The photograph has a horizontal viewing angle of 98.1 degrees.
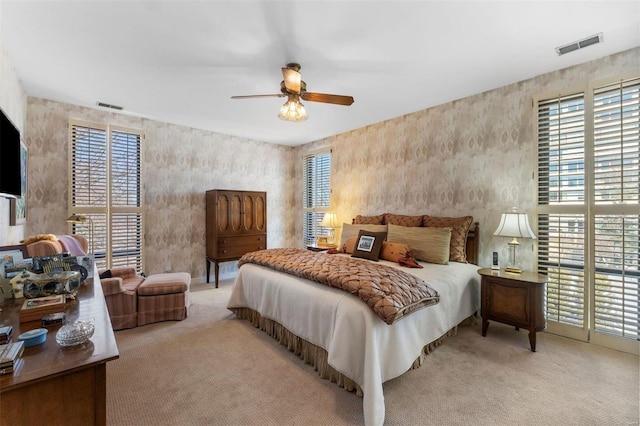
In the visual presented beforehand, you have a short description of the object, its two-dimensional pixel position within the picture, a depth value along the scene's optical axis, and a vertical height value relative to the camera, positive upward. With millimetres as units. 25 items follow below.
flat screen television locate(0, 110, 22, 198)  1883 +362
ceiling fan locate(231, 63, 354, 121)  2600 +1082
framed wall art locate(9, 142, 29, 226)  2651 +6
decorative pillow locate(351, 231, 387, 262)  3432 -427
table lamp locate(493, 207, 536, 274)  2770 -167
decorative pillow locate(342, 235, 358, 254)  3825 -471
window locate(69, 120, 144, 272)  3852 +291
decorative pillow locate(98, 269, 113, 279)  3224 -753
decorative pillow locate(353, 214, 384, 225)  4191 -132
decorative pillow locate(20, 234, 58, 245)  2387 -256
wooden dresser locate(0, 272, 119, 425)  854 -575
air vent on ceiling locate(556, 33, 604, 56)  2346 +1475
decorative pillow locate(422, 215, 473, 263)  3289 -290
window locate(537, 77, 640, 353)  2480 +15
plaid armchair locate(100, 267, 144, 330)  2971 -1006
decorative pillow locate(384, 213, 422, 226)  3730 -112
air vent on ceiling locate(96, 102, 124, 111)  3735 +1435
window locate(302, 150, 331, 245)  5520 +389
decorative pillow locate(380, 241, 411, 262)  3292 -478
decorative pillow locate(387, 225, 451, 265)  3172 -361
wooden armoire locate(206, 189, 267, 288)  4680 -229
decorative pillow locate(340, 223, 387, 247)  3938 -258
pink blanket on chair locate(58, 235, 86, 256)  2825 -367
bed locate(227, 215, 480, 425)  1877 -923
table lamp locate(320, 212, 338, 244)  4891 -173
